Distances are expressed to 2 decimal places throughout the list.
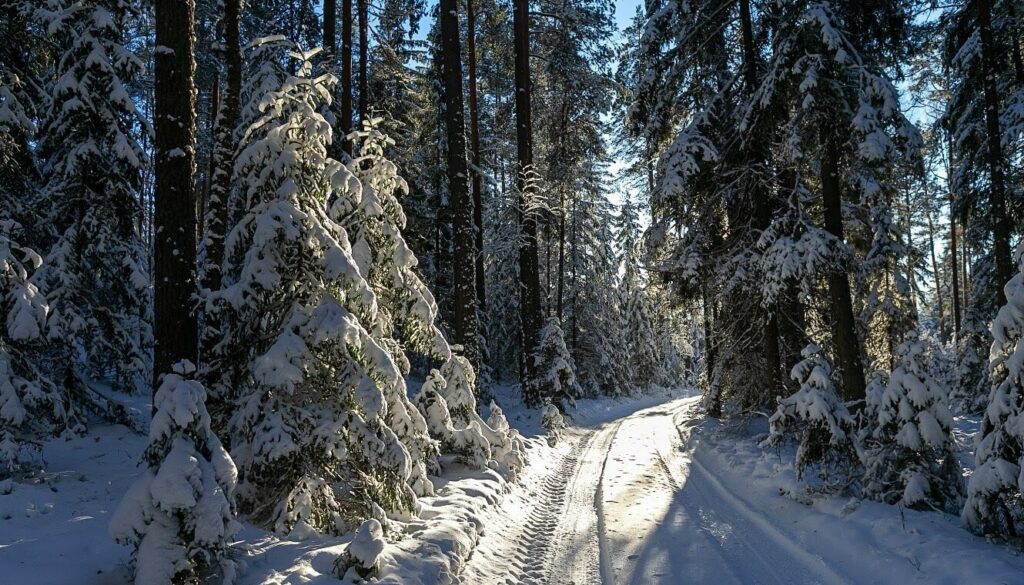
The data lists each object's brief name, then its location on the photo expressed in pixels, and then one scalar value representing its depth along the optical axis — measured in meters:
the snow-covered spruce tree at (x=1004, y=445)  5.51
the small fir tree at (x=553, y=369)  18.28
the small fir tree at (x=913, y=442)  6.75
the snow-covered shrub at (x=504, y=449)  9.73
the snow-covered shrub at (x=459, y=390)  9.35
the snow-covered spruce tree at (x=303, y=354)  5.62
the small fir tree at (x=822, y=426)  7.85
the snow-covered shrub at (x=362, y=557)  4.72
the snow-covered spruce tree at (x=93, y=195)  9.00
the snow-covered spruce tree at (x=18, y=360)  6.43
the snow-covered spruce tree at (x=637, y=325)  37.88
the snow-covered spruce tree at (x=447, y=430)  8.88
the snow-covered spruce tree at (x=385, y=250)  6.94
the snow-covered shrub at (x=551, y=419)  15.07
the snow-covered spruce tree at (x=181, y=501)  3.99
